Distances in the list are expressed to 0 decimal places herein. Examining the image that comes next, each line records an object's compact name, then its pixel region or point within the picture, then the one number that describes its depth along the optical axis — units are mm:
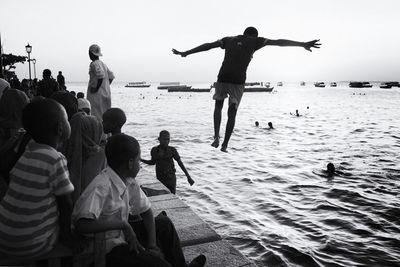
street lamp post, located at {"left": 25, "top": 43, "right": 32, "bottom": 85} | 21278
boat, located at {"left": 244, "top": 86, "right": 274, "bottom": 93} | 138300
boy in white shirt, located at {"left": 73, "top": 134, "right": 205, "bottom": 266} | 2592
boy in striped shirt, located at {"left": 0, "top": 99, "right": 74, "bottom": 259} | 2461
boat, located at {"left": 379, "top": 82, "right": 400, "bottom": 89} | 173725
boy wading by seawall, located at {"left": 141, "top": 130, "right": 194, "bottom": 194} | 7404
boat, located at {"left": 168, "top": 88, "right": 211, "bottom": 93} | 148562
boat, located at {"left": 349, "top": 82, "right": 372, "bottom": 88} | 176338
